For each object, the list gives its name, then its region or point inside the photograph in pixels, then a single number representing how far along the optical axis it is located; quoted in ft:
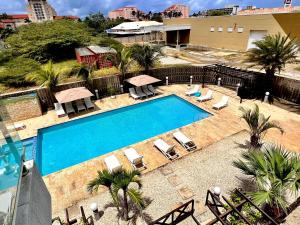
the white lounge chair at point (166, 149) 30.07
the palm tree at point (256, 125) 27.73
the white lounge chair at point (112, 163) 27.12
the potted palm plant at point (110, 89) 54.09
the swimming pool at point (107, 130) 34.76
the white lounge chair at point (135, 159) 28.17
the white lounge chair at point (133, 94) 52.04
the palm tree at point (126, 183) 17.44
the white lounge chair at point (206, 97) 47.85
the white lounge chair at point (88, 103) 47.92
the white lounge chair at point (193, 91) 51.54
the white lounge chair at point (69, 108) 46.06
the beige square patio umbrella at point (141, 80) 49.44
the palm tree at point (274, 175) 15.56
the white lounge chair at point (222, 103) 43.46
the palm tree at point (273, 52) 39.73
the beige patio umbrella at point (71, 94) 42.95
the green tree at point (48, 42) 92.79
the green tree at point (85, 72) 49.08
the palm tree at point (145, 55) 54.34
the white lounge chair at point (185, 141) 31.76
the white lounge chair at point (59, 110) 45.19
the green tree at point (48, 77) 44.80
